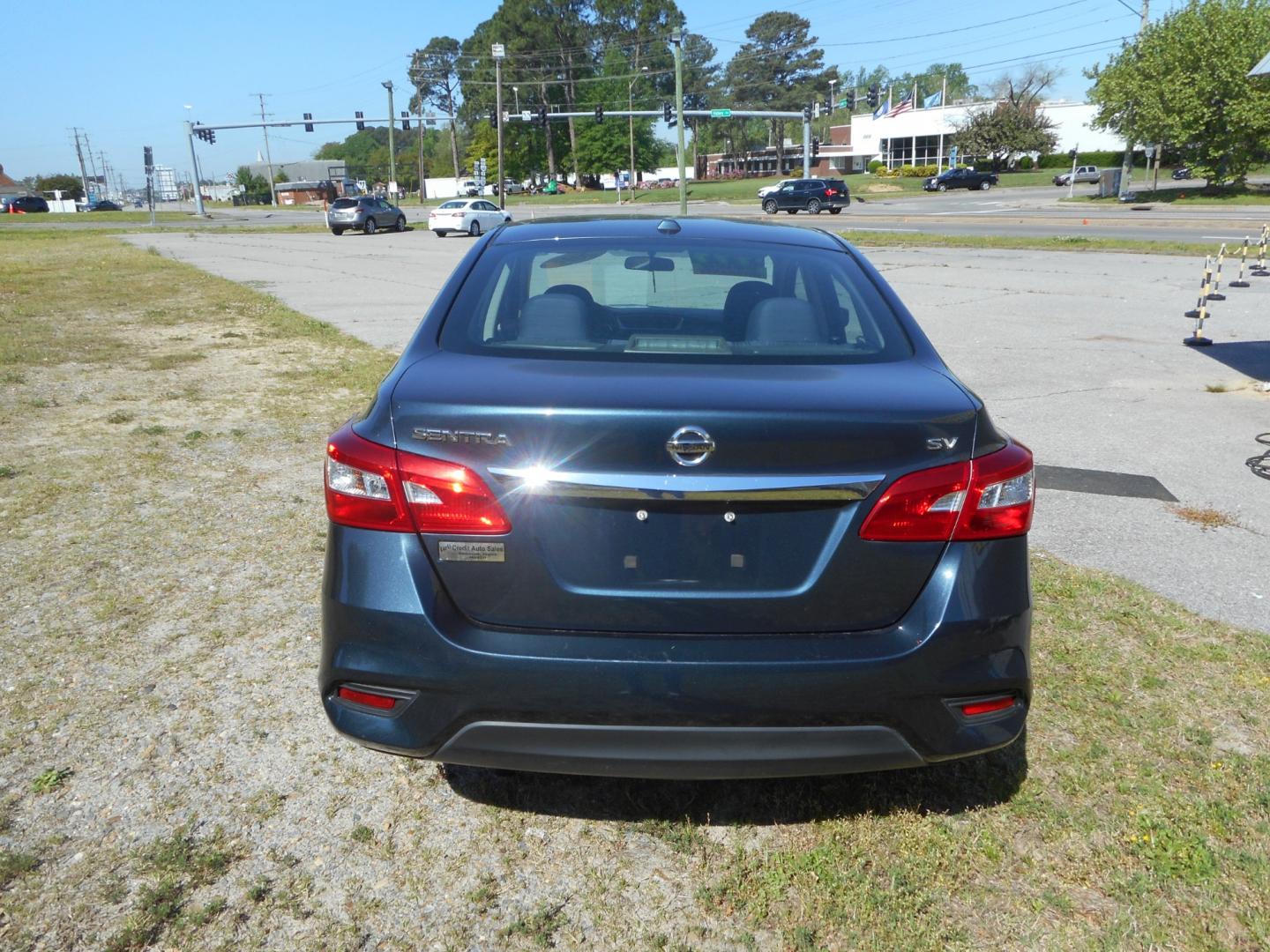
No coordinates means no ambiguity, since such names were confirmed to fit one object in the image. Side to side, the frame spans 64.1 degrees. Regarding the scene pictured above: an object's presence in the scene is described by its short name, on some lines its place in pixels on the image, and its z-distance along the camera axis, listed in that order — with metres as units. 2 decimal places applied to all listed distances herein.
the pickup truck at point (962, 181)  67.94
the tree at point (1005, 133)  81.31
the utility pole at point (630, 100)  98.84
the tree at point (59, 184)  140.00
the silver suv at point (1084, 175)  63.25
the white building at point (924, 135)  87.94
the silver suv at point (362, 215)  40.81
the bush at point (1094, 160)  75.12
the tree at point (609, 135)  104.38
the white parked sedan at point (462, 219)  39.06
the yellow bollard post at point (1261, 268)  15.91
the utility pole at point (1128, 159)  51.41
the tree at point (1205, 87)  46.50
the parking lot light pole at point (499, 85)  46.41
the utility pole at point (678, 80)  37.16
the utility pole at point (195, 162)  60.84
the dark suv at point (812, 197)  46.81
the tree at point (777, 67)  124.50
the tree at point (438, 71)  117.07
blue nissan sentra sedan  2.32
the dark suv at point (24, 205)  82.50
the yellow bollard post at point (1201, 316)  10.61
